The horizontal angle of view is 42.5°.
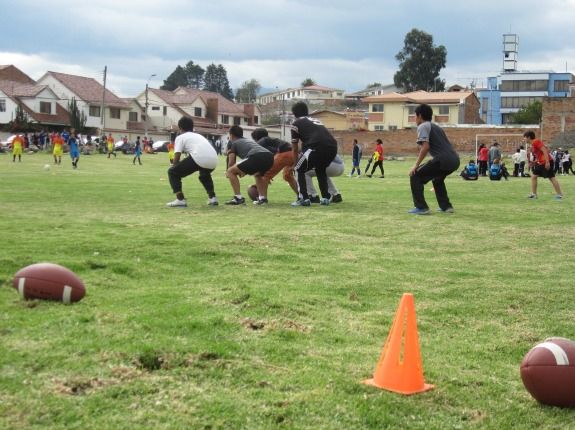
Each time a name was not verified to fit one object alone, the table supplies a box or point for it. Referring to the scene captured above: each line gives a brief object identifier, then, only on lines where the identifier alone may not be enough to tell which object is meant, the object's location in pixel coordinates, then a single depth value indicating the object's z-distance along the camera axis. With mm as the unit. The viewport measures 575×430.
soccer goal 63462
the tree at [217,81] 187125
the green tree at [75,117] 89750
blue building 105000
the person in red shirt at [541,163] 18656
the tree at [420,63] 118500
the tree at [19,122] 82012
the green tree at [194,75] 191000
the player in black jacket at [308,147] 15102
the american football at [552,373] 4309
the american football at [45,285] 6172
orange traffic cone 4562
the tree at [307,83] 179375
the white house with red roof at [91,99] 94375
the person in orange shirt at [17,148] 42750
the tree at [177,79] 190000
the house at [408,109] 94750
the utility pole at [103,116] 89062
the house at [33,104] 87062
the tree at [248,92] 182125
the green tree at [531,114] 88375
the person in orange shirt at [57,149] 39875
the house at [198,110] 108062
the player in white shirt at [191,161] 15320
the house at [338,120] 107812
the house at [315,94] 158875
